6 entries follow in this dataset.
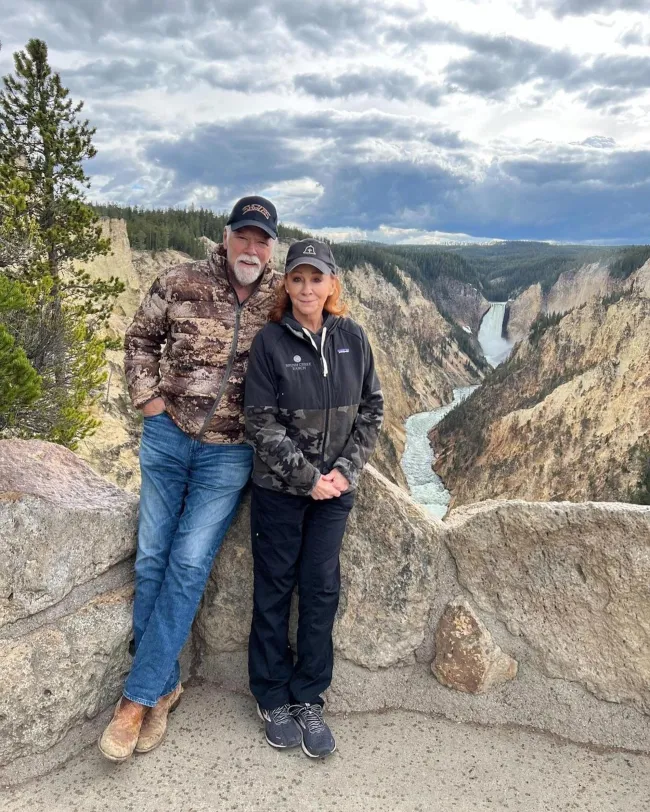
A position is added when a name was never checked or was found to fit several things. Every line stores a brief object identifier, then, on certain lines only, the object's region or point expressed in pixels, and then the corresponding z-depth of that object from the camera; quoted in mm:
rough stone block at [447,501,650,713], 2867
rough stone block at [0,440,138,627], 2697
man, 2854
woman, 2715
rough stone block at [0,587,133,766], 2652
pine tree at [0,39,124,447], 13594
